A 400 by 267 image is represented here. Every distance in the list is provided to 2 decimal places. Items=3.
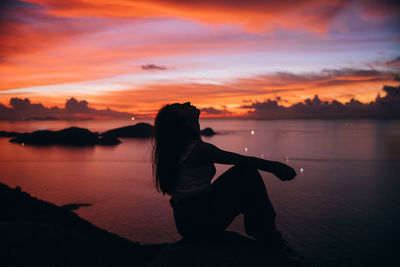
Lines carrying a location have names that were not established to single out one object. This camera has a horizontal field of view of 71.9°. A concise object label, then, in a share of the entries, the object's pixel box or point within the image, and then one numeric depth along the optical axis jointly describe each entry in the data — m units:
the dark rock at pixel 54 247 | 4.96
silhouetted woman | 3.60
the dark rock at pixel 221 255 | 4.10
